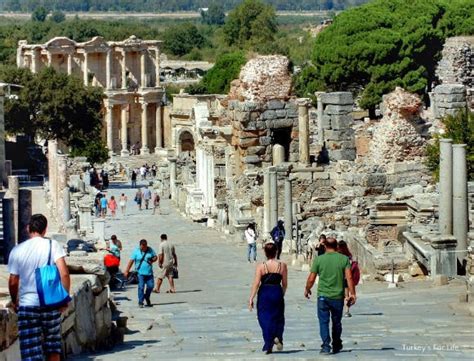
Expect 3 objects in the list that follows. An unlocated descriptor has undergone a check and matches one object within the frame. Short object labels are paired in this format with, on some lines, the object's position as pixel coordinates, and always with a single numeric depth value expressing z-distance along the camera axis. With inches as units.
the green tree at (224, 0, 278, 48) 5093.5
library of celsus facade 4020.7
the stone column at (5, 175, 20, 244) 1941.4
